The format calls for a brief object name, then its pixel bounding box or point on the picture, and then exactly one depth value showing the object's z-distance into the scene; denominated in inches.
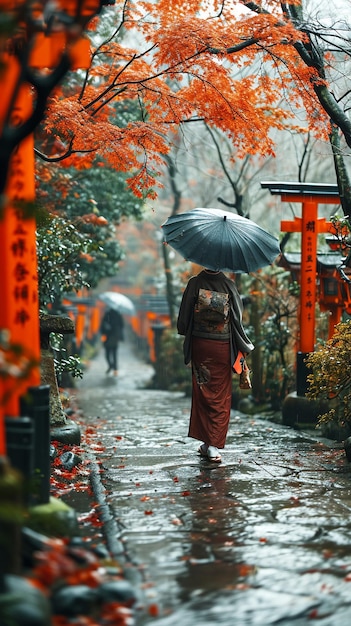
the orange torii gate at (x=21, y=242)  217.8
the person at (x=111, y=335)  1138.7
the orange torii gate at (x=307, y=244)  543.2
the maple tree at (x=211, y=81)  413.4
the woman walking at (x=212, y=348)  386.6
